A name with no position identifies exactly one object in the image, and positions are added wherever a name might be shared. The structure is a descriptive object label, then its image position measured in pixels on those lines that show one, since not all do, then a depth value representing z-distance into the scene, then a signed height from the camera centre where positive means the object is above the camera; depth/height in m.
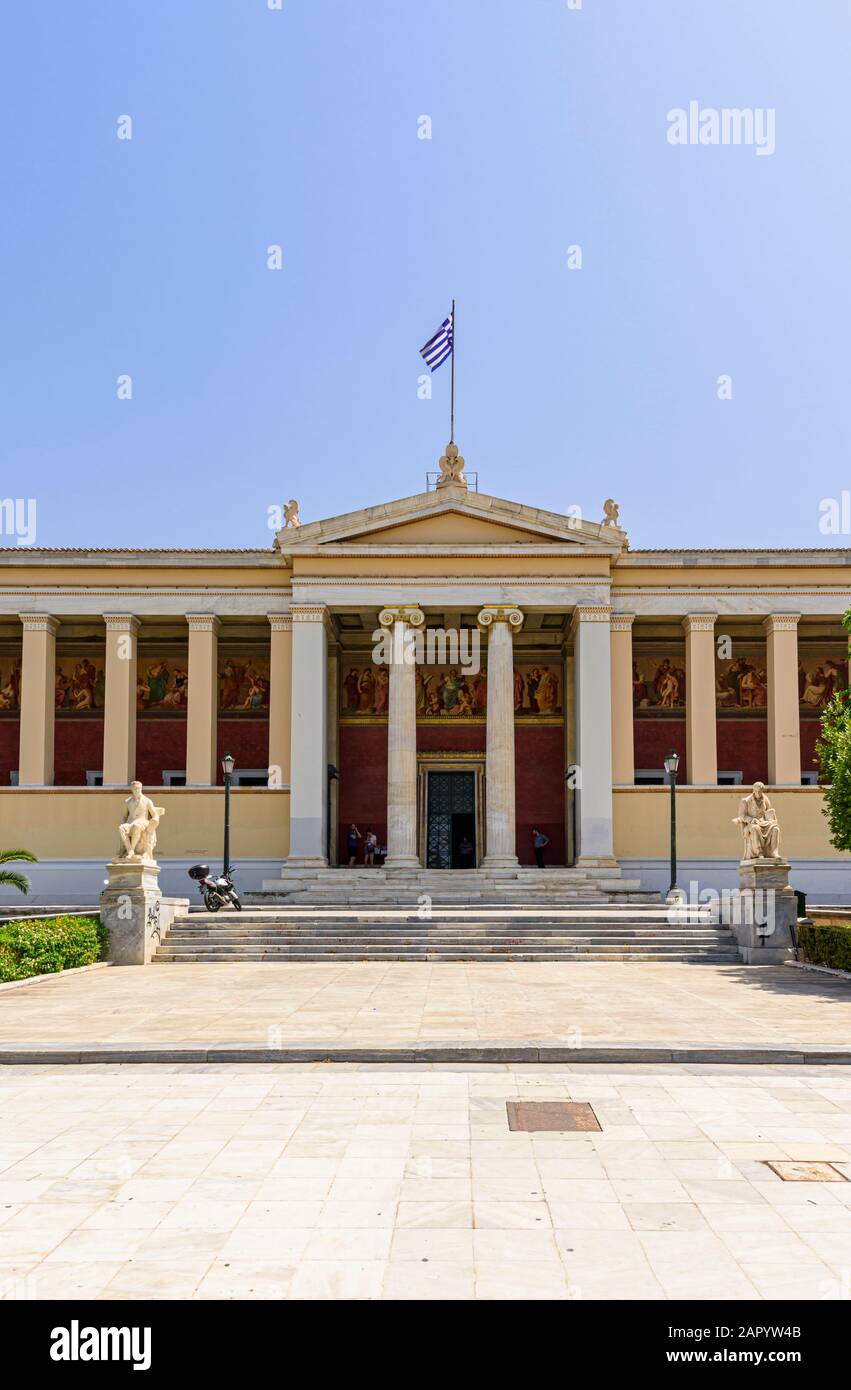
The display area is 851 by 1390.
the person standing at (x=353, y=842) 34.97 -2.44
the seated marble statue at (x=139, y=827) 21.30 -1.23
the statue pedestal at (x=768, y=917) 20.69 -2.80
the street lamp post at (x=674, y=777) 28.03 -0.42
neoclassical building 32.12 +2.88
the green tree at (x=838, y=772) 19.66 -0.20
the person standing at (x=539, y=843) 35.16 -2.48
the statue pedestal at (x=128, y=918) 20.64 -2.78
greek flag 32.53 +11.47
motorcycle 25.30 -2.82
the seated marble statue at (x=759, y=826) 21.78 -1.24
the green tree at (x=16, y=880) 24.17 -2.47
